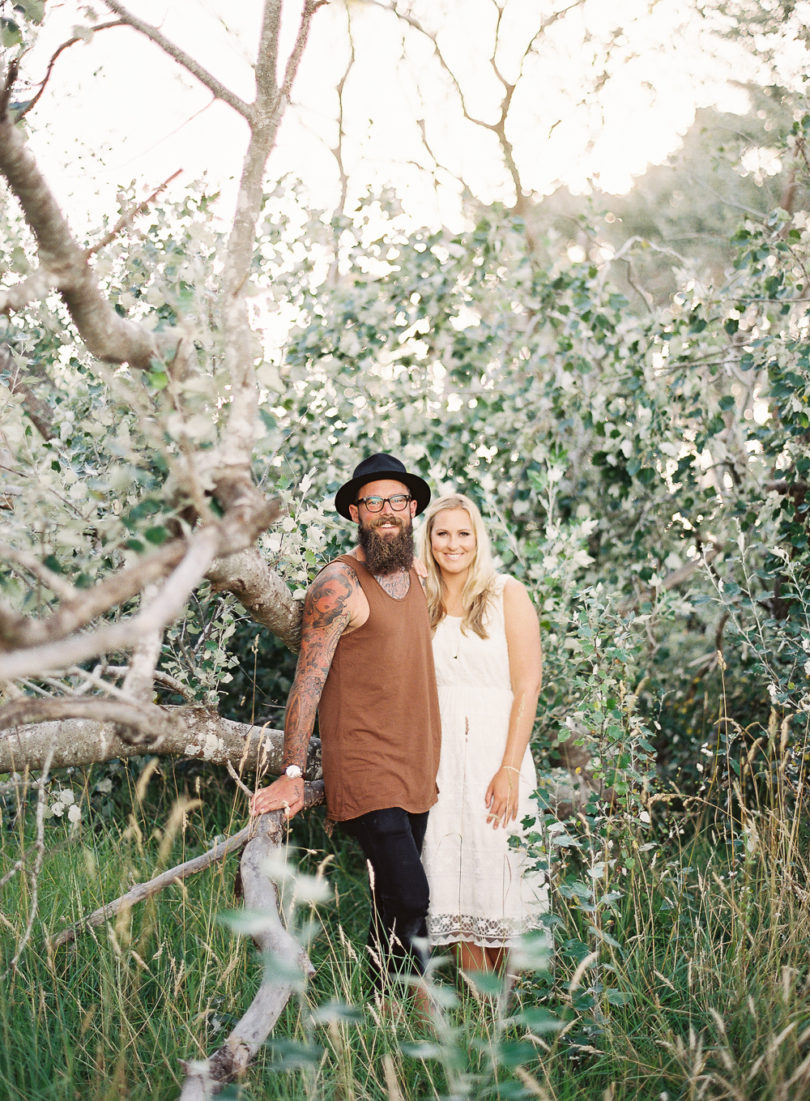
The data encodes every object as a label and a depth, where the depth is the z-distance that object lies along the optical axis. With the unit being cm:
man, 308
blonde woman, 335
